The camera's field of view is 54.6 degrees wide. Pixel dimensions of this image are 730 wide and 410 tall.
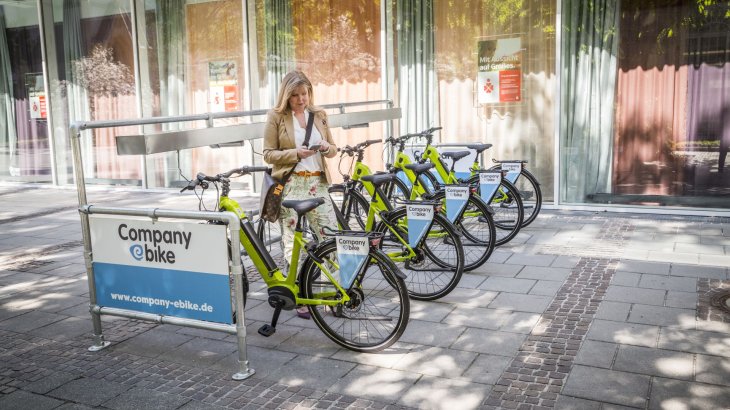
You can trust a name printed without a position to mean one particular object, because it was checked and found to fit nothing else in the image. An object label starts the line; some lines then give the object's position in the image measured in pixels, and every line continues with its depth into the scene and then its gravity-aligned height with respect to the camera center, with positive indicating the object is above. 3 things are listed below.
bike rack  4.23 -0.52
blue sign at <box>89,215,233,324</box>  4.26 -0.88
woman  5.09 -0.19
